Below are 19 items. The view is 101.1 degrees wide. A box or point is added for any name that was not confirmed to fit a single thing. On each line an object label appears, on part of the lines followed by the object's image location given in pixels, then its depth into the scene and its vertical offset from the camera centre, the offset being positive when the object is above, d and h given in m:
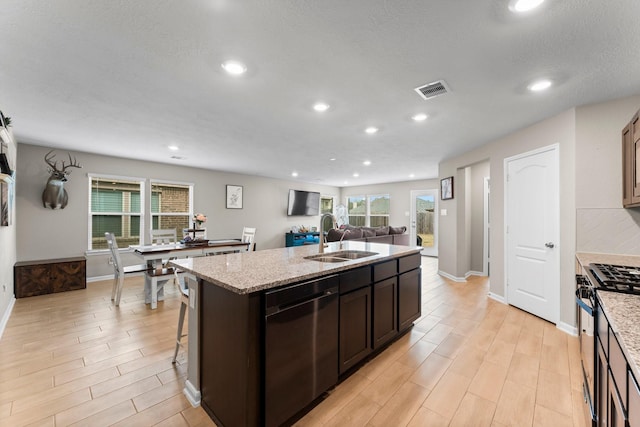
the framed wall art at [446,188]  5.16 +0.54
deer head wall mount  4.32 +0.45
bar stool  2.00 -0.66
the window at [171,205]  5.68 +0.19
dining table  3.52 -0.52
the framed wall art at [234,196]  6.91 +0.48
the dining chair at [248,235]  5.21 -0.42
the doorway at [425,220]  8.04 -0.16
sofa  5.93 -0.48
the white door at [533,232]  3.03 -0.21
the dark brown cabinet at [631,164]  2.13 +0.45
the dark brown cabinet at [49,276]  3.84 -0.96
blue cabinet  8.17 -0.76
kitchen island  1.40 -0.72
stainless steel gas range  1.36 -0.48
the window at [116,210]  4.96 +0.08
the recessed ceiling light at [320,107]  2.70 +1.13
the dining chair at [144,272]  3.50 -0.82
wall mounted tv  8.42 +0.39
